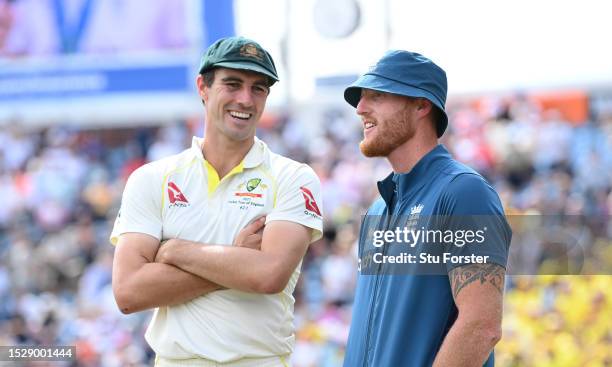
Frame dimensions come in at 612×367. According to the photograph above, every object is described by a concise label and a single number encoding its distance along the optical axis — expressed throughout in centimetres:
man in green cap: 784
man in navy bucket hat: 676
